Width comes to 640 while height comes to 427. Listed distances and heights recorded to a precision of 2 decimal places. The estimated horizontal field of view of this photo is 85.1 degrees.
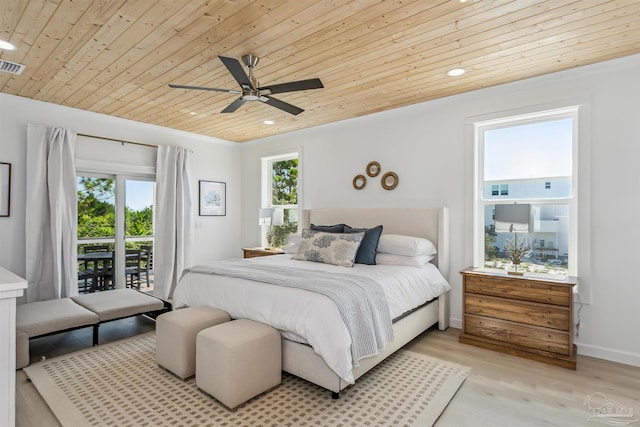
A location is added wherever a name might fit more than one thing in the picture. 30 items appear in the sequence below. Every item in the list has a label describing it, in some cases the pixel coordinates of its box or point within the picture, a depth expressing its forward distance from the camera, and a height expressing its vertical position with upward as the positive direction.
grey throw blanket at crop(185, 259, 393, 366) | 2.40 -0.60
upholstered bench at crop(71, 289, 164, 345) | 3.46 -0.95
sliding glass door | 4.74 -0.26
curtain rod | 4.63 +1.04
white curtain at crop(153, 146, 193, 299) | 5.30 -0.11
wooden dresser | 2.95 -0.90
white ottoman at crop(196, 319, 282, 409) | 2.25 -0.99
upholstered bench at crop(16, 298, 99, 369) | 2.88 -0.96
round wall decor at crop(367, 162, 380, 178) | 4.62 +0.63
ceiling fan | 2.49 +1.01
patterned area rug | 2.18 -1.28
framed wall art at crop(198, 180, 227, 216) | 5.99 +0.29
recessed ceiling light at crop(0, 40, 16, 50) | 2.73 +1.33
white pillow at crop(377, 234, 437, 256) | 3.69 -0.32
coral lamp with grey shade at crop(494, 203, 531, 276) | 3.32 -0.05
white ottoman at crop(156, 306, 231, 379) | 2.64 -0.94
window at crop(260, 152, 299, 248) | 5.61 +0.28
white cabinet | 1.76 -0.68
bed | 2.33 -0.74
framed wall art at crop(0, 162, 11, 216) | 3.99 +0.27
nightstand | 5.32 -0.58
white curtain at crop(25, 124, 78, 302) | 4.11 -0.01
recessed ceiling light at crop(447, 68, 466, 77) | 3.21 +1.36
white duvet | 2.29 -0.69
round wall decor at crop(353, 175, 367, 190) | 4.78 +0.47
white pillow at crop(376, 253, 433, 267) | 3.62 -0.47
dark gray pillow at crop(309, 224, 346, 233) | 4.35 -0.17
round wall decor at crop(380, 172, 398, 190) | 4.44 +0.45
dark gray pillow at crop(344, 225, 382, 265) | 3.76 -0.34
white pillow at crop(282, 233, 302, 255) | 4.62 -0.39
